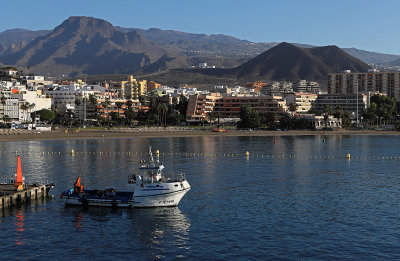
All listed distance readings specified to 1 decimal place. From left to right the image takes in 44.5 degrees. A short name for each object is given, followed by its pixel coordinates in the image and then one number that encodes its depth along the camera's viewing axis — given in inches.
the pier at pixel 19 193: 2270.8
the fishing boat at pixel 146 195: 2230.6
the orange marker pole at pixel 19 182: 2423.7
